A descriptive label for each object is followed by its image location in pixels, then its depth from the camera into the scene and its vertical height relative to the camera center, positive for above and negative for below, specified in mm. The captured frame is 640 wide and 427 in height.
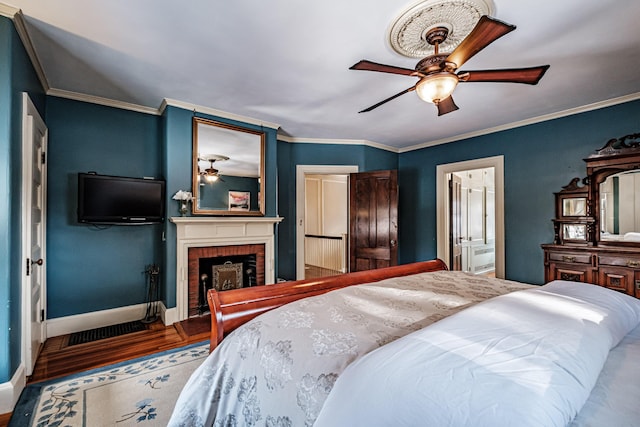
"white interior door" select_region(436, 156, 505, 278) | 4121 +172
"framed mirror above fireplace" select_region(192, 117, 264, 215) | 3482 +582
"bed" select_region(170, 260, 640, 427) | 687 -439
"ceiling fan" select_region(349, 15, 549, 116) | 1800 +924
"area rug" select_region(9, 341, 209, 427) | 1749 -1219
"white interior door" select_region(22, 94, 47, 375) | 2105 -117
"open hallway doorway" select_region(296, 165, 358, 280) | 6773 -281
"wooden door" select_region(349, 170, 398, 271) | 4438 -85
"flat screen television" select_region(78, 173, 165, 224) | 2947 +166
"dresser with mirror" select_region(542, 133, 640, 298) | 2920 -122
